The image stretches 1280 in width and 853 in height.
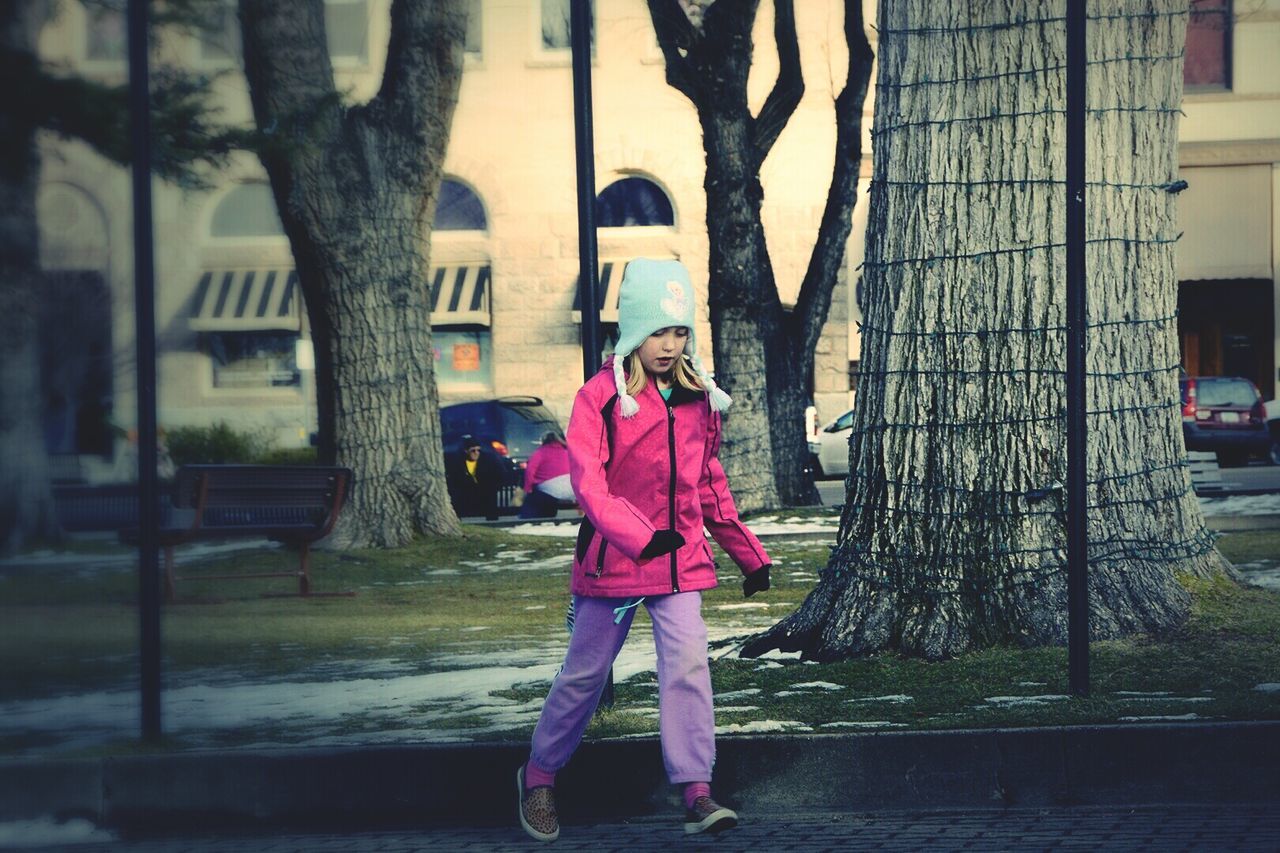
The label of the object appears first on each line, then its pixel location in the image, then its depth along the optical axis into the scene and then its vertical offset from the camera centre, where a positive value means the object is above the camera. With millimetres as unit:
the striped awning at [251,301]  31812 +2059
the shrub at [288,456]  23984 -532
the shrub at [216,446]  25266 -397
